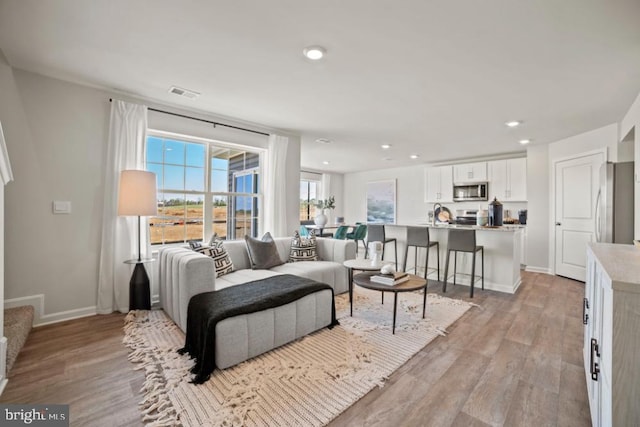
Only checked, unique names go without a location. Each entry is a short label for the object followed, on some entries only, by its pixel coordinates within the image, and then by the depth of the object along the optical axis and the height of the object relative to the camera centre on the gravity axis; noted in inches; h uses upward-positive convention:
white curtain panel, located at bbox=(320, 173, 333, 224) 349.1 +33.1
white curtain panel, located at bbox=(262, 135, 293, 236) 168.6 +13.9
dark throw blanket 74.6 -27.6
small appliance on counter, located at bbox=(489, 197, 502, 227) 171.5 +0.9
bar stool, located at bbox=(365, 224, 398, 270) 185.0 -13.7
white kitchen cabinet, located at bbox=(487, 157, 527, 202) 223.8 +30.0
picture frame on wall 322.3 +15.2
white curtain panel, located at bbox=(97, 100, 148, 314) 116.6 -3.4
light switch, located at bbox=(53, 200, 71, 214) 108.4 +1.3
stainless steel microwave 244.4 +21.2
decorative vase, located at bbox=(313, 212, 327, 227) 212.4 -5.0
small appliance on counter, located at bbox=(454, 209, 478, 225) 248.1 -2.4
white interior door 170.9 +4.2
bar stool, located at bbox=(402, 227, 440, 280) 166.2 -15.5
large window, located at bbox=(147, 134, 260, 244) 137.8 +12.1
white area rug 61.2 -43.2
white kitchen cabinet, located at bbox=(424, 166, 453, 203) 267.1 +29.8
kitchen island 154.9 -24.6
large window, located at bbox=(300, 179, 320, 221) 331.4 +19.4
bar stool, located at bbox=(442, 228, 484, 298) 149.9 -15.0
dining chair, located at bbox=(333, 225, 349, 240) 224.8 -14.6
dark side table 116.3 -31.7
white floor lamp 110.4 +2.4
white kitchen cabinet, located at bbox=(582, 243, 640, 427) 38.1 -18.7
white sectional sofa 79.3 -30.9
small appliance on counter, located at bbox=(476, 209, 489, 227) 172.9 -1.6
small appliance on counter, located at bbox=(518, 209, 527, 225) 230.8 -0.9
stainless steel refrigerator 136.1 +6.4
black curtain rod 130.7 +47.3
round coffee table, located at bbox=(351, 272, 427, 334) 99.0 -25.8
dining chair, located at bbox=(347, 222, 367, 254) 235.0 -15.3
